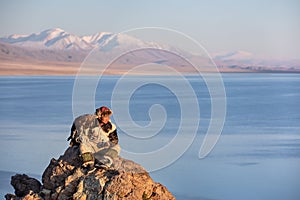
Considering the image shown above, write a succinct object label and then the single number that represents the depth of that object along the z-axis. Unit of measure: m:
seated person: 9.49
